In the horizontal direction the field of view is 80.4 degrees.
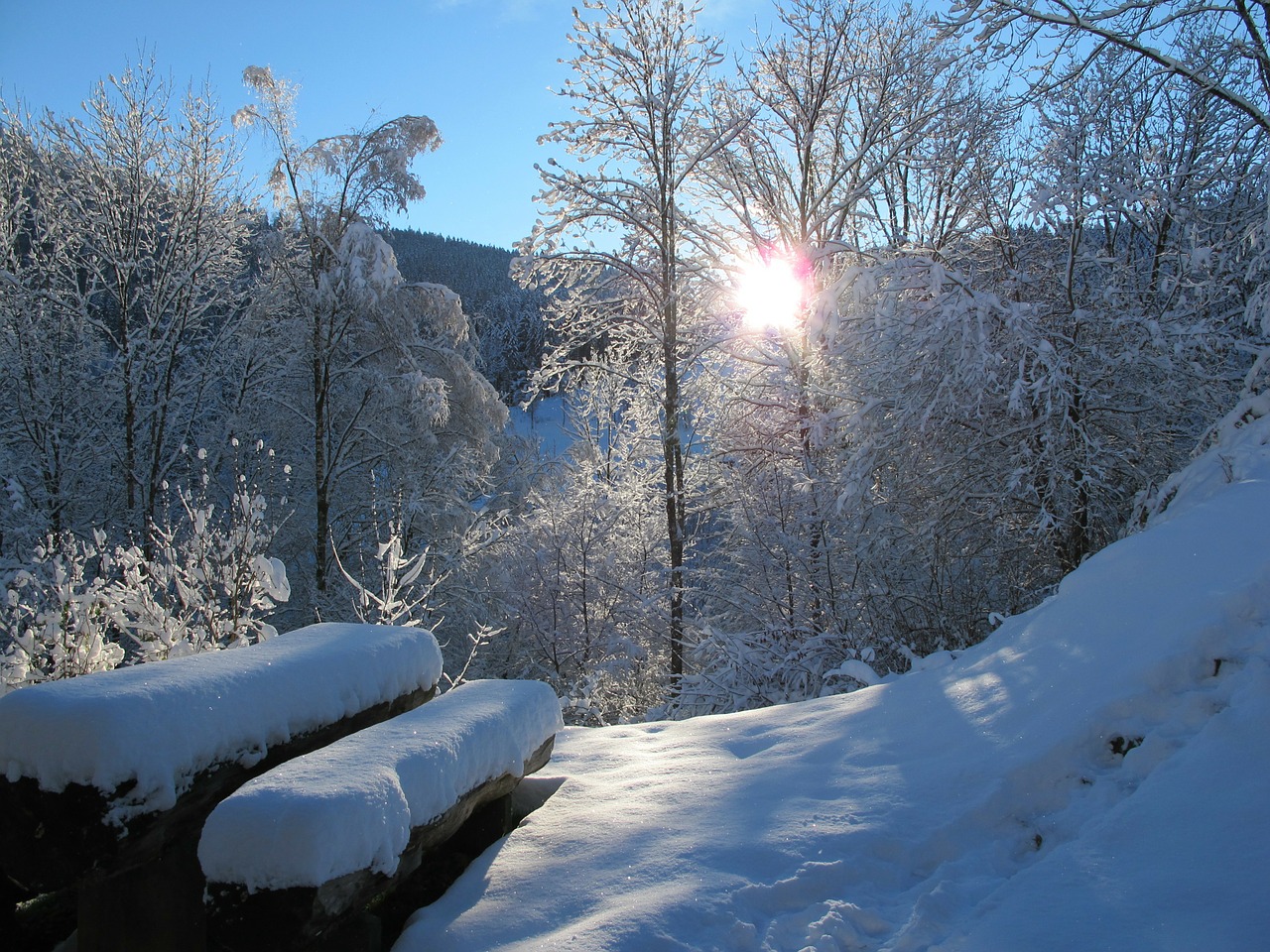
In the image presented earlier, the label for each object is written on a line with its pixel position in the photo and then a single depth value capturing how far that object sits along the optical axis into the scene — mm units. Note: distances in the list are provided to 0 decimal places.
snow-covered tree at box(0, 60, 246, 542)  12891
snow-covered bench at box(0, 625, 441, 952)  2201
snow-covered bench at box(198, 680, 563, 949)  2068
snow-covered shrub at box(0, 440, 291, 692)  4559
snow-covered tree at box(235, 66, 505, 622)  12906
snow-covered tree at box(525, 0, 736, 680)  10453
